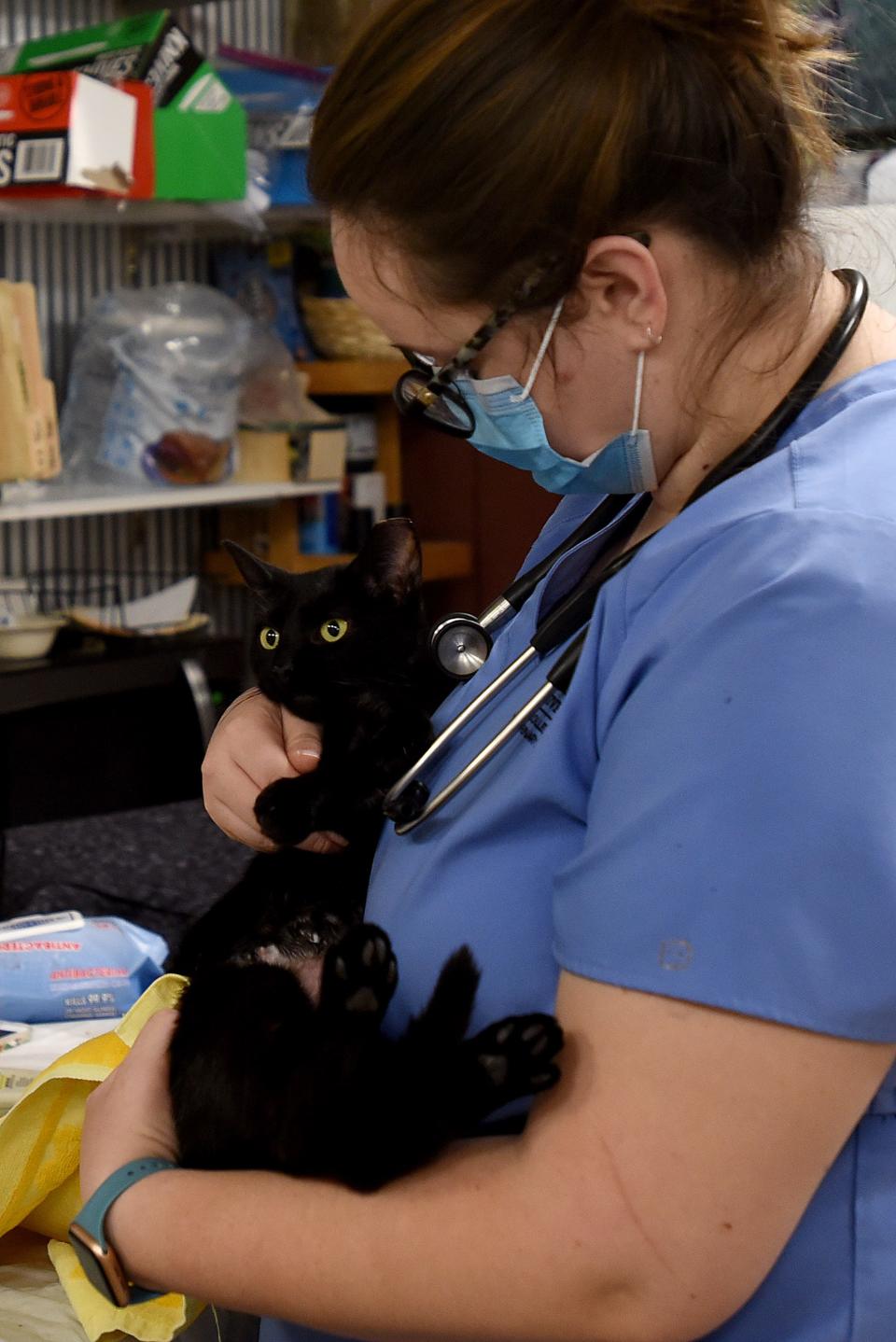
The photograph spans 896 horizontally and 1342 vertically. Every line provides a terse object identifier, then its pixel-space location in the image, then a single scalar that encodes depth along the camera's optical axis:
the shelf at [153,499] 2.62
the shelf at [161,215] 2.64
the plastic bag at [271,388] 3.19
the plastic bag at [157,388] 2.91
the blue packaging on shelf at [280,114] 2.95
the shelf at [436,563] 3.57
